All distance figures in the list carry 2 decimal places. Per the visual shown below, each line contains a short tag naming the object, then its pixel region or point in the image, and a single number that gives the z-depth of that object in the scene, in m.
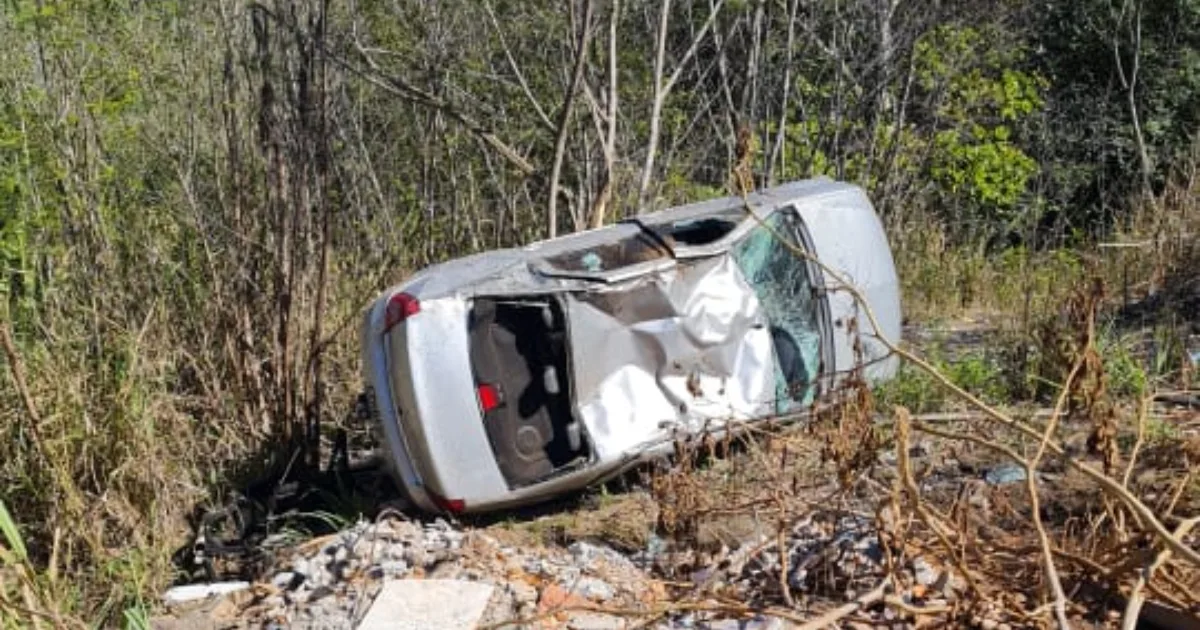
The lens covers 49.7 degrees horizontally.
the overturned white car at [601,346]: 5.57
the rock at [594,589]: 4.92
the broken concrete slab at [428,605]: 4.74
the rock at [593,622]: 4.59
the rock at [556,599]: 4.80
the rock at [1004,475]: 5.47
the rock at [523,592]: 4.88
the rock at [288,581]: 5.29
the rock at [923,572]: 4.33
